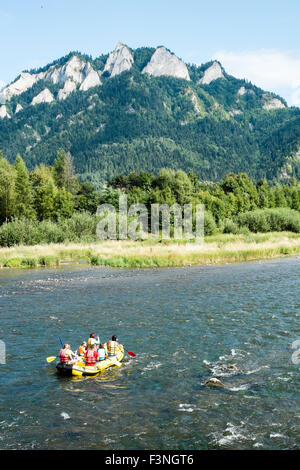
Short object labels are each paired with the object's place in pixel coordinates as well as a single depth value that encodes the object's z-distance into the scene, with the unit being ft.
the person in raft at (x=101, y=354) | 66.28
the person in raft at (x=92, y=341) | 67.95
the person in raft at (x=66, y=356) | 63.82
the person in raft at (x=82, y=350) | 66.67
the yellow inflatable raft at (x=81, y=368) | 62.95
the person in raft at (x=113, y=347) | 67.41
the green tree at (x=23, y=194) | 301.02
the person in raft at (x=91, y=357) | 64.39
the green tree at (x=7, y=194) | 290.15
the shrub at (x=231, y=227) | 306.55
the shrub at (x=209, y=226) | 300.81
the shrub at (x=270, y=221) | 309.22
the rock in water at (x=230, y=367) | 62.47
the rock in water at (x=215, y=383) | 56.90
